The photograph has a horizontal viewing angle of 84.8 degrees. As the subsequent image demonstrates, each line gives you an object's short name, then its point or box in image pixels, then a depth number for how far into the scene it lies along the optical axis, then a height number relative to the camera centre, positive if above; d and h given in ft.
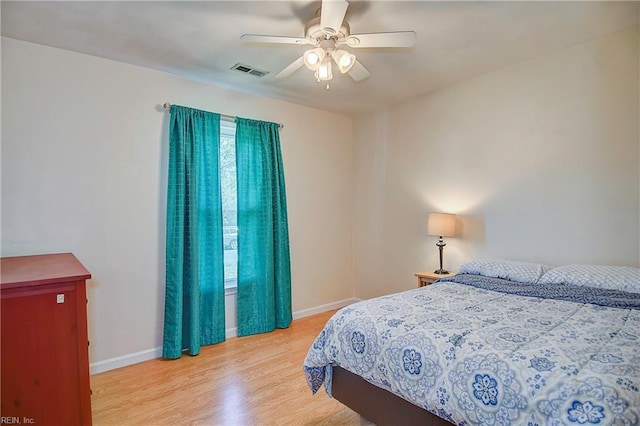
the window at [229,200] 11.55 +0.44
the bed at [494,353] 3.94 -1.95
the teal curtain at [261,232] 11.56 -0.67
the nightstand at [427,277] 10.85 -2.12
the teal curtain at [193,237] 9.84 -0.67
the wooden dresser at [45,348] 5.42 -2.11
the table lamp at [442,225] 11.00 -0.51
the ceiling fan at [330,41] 6.49 +3.30
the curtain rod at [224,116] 10.08 +3.12
